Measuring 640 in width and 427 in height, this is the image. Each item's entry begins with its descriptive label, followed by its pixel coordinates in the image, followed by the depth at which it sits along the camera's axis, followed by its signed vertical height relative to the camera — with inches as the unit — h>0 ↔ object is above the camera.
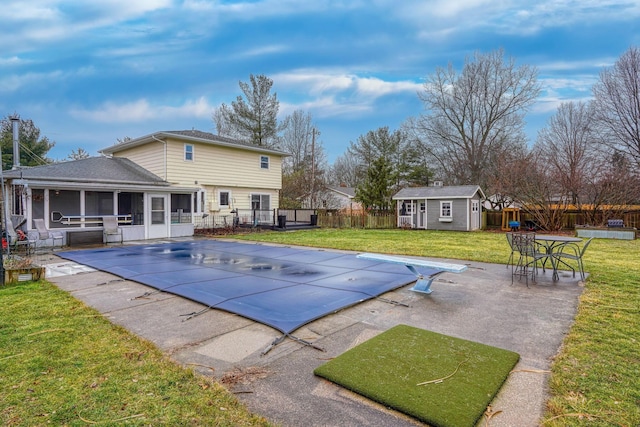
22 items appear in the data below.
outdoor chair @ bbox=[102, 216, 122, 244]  499.5 -30.8
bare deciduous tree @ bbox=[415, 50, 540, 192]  1075.3 +318.5
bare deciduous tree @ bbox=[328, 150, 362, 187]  1487.2 +169.1
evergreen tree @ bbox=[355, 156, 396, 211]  884.6 +54.0
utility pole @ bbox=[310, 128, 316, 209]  1019.3 +81.6
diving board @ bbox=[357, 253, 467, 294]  222.1 -39.7
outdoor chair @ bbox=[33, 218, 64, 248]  431.8 -34.1
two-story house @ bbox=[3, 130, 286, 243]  487.8 +39.4
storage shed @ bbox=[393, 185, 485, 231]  810.8 +2.2
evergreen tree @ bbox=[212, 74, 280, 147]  1088.2 +314.5
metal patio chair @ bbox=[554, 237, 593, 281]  260.2 -40.1
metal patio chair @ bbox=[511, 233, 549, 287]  257.7 -31.1
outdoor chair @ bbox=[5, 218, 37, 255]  407.5 -37.5
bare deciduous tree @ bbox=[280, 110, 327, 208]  1143.6 +202.7
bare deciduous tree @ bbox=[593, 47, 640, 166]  802.8 +257.9
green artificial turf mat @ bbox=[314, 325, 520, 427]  96.3 -57.0
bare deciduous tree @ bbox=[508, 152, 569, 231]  760.3 +33.5
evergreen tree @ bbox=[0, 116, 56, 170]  933.8 +198.3
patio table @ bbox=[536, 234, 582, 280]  267.7 -26.5
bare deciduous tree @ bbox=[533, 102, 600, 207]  746.8 +159.8
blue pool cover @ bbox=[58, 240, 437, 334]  191.5 -54.2
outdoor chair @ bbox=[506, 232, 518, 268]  274.9 -26.3
